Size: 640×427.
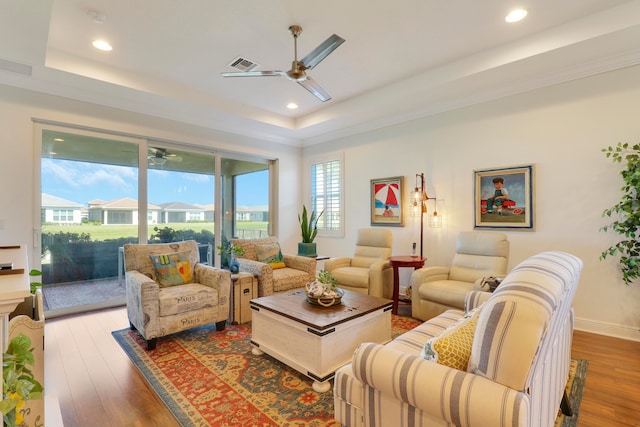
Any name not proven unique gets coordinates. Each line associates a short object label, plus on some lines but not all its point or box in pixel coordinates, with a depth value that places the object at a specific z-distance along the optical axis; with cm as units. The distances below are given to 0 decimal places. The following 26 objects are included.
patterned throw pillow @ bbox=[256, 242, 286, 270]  415
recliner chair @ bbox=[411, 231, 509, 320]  323
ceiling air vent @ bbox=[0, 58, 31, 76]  298
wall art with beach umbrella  462
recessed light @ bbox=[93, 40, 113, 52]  299
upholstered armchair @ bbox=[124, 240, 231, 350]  277
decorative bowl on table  257
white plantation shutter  551
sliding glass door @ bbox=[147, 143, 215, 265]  446
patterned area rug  188
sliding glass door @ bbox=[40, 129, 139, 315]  370
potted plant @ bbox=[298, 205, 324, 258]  532
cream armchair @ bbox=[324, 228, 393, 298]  385
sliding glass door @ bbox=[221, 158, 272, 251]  525
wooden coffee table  217
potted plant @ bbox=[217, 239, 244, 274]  356
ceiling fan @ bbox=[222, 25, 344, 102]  241
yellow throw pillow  120
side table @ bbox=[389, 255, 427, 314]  376
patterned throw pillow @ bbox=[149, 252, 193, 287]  322
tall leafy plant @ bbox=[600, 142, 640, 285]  271
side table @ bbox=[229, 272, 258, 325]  342
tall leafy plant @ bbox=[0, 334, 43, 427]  71
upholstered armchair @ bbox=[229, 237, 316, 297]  363
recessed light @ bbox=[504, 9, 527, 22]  258
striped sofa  99
